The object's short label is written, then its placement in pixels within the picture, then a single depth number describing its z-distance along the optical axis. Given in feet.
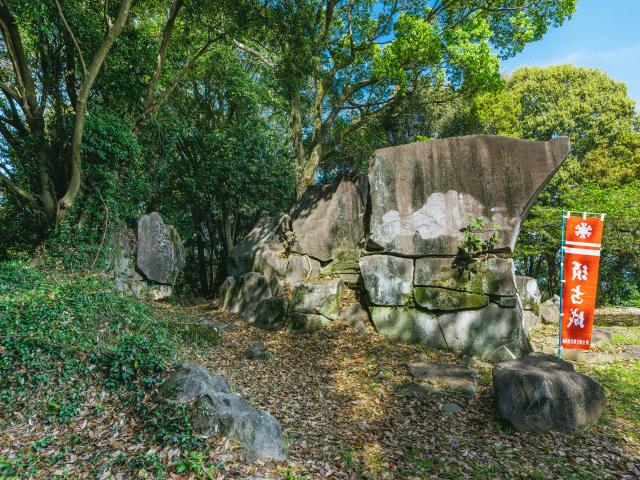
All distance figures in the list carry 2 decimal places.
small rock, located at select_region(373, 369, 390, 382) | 19.24
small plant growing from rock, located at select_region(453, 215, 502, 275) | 23.13
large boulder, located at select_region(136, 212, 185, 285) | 32.09
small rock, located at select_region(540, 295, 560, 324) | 33.88
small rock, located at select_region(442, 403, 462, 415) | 16.29
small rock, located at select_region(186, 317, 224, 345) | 22.67
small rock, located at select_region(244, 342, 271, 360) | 21.50
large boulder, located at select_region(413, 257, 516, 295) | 22.43
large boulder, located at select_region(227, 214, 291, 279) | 33.12
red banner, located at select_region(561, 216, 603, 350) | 21.45
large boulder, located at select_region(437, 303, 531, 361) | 21.83
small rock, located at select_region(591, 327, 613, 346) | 26.68
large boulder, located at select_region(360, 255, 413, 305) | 24.59
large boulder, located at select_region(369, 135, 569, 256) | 23.16
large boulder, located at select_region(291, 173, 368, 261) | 32.17
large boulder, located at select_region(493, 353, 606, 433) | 14.84
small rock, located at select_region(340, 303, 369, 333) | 25.42
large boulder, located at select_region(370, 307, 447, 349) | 23.27
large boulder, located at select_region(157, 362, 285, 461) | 12.01
